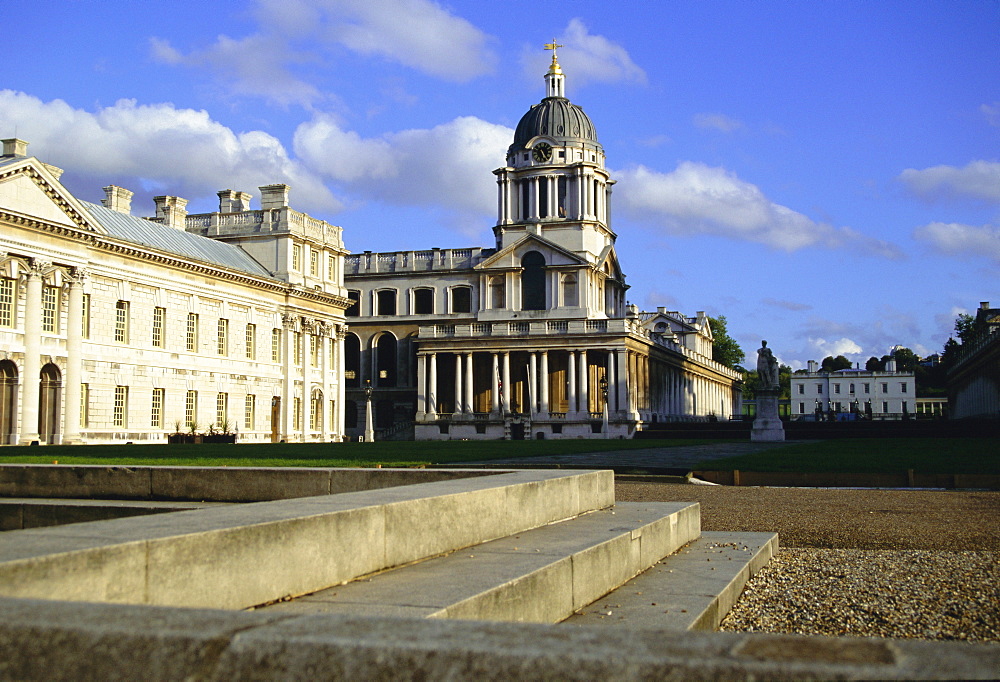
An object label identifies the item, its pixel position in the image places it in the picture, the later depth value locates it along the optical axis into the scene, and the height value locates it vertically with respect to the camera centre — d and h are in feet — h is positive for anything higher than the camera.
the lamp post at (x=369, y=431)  217.97 -2.18
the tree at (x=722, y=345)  476.54 +33.92
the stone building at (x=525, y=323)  257.96 +26.20
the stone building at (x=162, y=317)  144.77 +18.63
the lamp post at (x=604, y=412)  232.73 +1.31
